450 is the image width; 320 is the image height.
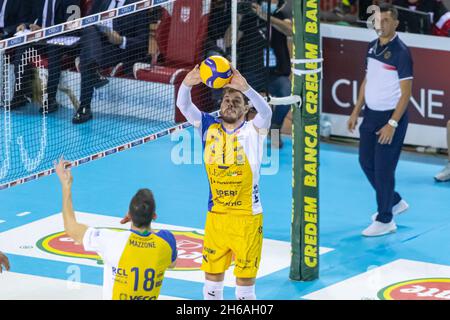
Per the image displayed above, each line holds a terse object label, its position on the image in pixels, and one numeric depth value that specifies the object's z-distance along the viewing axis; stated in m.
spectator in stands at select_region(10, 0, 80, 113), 18.92
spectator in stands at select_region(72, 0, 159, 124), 18.73
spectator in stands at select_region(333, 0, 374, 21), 20.48
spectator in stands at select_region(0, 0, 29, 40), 21.45
